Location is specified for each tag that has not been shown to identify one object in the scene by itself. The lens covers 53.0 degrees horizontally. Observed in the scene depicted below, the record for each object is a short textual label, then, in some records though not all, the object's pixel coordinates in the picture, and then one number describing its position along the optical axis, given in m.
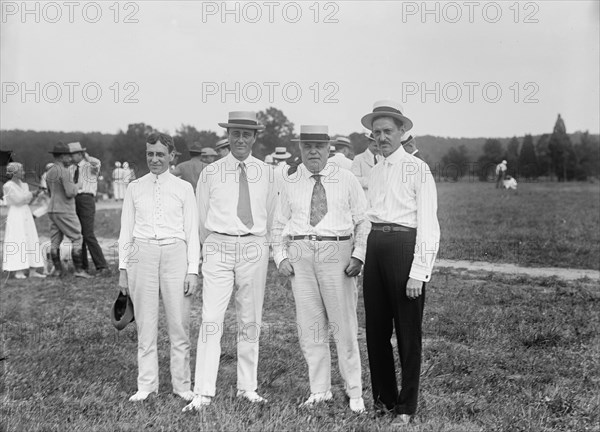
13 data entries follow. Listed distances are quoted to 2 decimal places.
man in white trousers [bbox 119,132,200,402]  4.55
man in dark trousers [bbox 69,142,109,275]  10.20
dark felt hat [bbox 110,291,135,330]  4.70
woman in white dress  10.23
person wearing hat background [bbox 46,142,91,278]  9.88
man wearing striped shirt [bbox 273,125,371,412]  4.43
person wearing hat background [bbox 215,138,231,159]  9.73
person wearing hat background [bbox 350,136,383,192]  7.97
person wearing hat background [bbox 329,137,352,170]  8.80
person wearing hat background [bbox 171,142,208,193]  9.97
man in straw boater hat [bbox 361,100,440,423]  4.04
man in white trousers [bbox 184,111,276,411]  4.52
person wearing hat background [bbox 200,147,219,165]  11.04
